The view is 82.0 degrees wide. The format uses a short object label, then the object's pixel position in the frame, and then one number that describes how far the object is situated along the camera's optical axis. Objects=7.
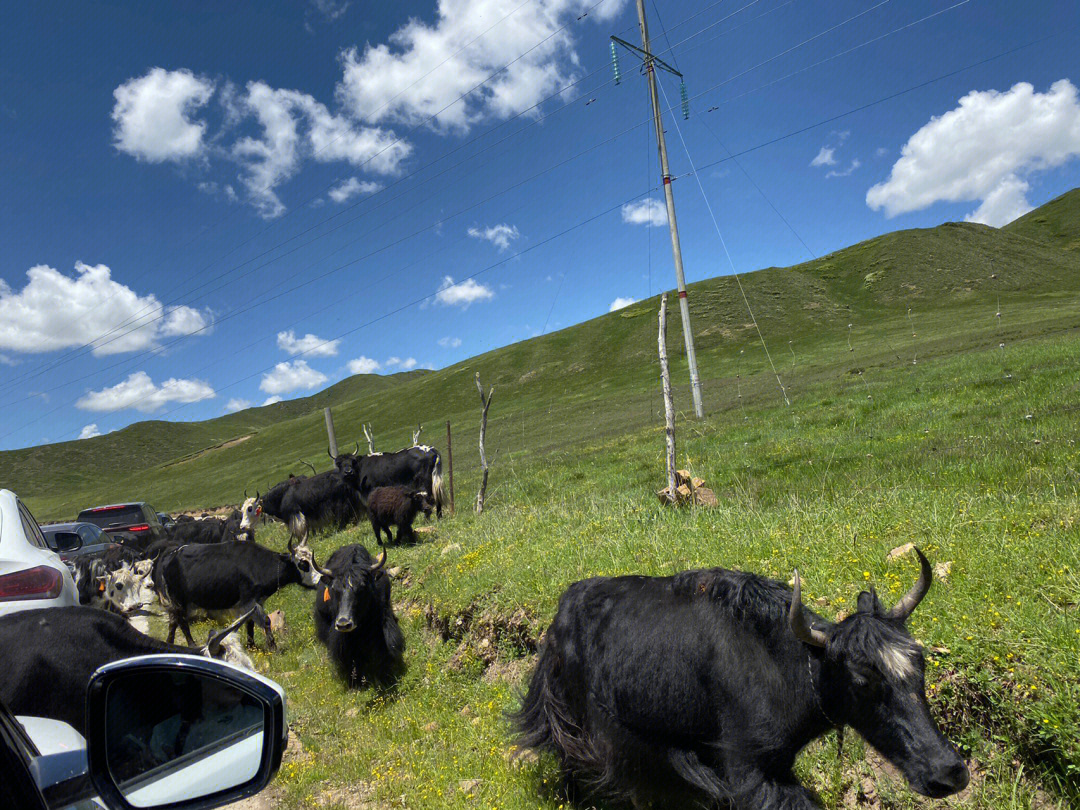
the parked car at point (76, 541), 10.87
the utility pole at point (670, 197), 21.62
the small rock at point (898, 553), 5.34
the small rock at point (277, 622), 10.05
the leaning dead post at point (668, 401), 9.58
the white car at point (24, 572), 4.28
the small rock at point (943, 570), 4.86
